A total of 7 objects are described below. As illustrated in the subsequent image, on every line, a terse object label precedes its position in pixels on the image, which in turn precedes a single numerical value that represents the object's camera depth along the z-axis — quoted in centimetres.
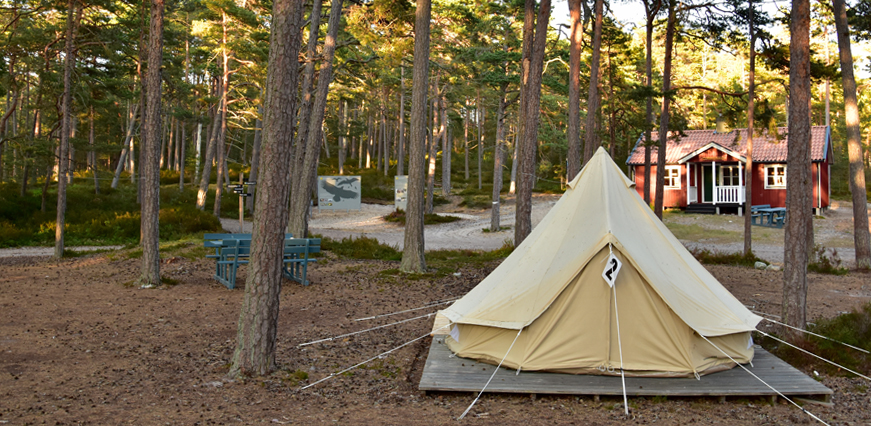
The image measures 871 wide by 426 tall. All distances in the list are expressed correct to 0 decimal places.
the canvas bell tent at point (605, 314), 579
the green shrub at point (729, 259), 1488
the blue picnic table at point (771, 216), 2558
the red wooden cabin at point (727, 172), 2833
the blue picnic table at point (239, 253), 1034
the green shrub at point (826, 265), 1376
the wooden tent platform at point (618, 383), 525
